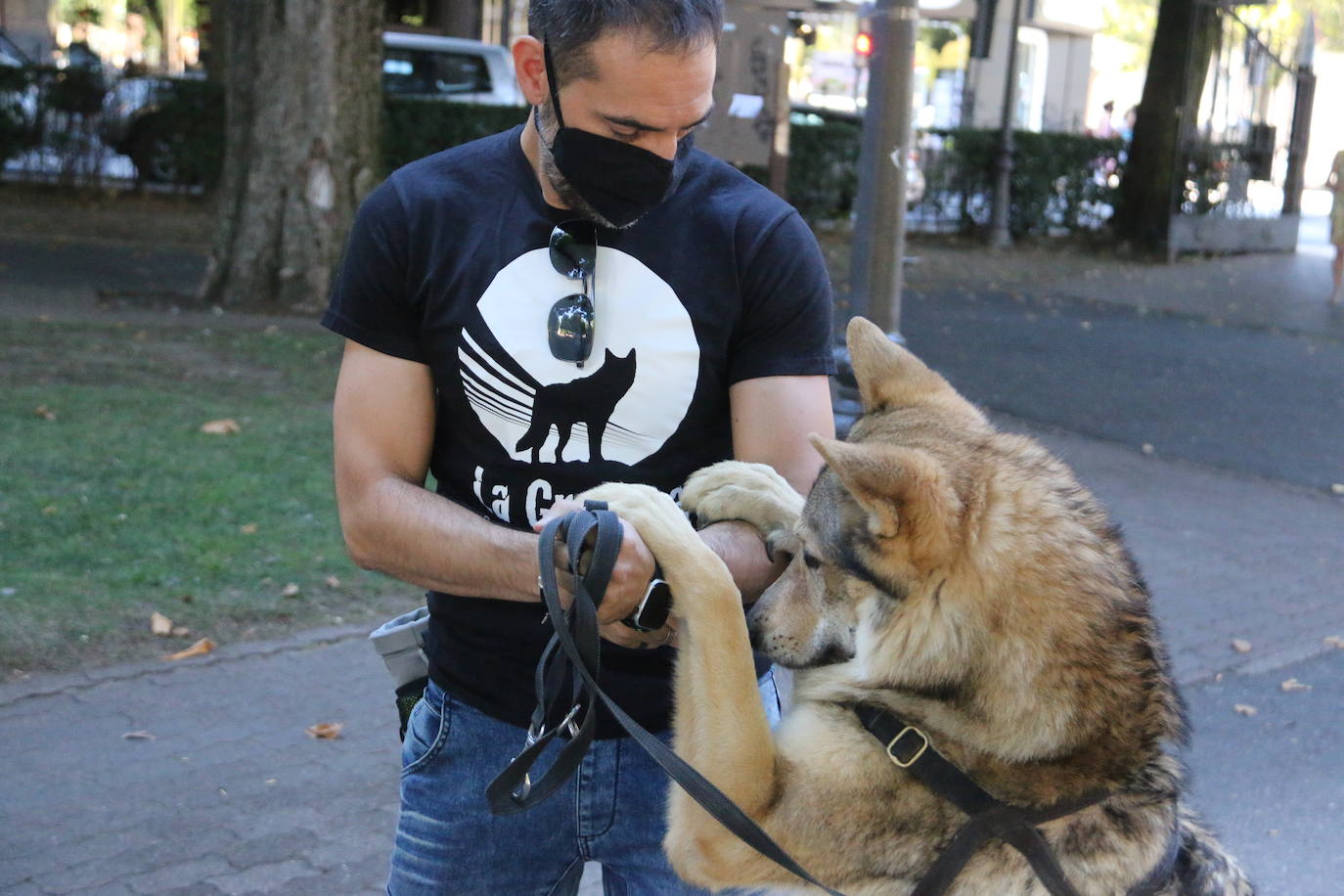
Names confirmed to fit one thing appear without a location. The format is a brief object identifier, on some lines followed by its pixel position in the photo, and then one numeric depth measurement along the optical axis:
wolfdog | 2.37
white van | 19.36
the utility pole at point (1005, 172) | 19.68
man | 2.27
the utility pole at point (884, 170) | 6.13
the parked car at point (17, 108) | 17.59
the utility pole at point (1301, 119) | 21.75
